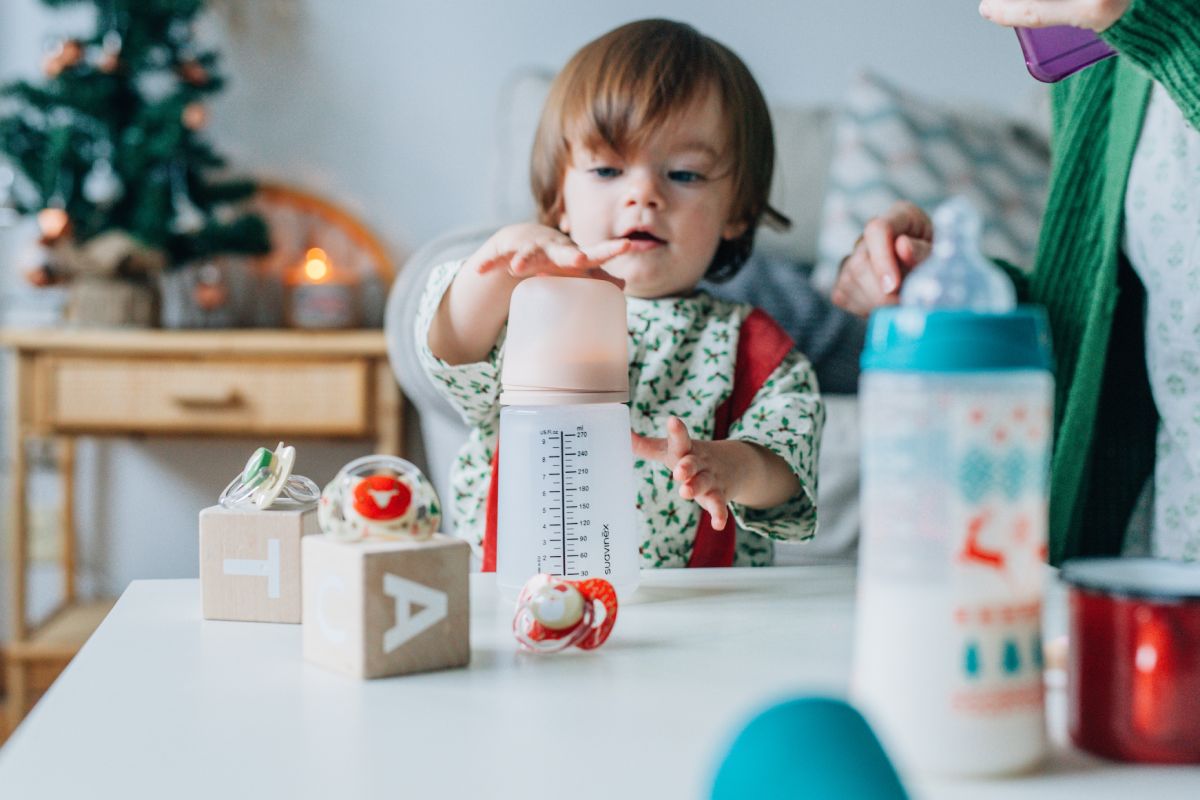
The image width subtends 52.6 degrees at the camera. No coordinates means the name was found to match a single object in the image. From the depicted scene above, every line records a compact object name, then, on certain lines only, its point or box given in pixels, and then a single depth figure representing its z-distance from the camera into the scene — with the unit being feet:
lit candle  7.69
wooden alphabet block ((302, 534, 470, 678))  1.69
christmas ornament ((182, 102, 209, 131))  7.76
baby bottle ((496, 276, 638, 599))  2.17
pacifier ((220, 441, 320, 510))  2.12
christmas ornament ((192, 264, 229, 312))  7.68
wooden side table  6.91
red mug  1.37
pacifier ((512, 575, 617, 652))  1.85
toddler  3.01
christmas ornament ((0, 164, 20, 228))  7.39
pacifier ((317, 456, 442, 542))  1.76
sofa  6.77
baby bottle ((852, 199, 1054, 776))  1.26
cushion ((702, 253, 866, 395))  6.61
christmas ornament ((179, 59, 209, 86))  7.56
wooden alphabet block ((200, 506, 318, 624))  2.05
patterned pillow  7.52
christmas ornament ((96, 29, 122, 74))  7.32
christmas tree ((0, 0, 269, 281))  7.23
